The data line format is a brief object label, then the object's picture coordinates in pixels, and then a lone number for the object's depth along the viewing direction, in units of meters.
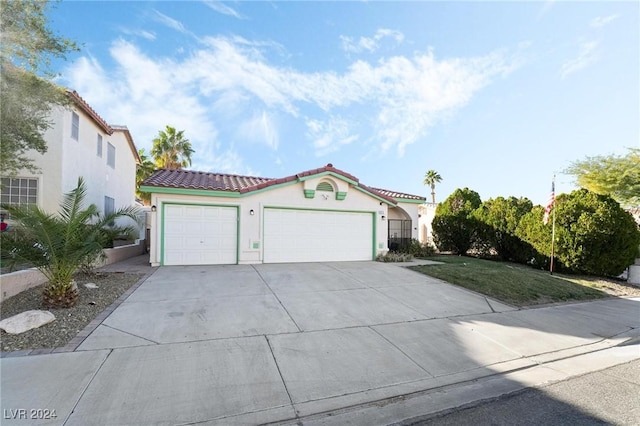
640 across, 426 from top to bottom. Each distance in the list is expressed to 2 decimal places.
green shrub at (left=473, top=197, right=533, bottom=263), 14.82
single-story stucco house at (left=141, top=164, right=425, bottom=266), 10.49
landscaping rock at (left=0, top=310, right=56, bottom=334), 4.55
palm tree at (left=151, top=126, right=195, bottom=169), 25.08
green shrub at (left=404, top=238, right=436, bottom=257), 15.38
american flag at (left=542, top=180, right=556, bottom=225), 11.62
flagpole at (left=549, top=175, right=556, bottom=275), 12.12
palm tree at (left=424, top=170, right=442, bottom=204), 40.56
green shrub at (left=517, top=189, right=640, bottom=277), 11.72
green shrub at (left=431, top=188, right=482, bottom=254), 17.12
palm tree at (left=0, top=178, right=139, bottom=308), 5.52
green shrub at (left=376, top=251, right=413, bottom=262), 12.88
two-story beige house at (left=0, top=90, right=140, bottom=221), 10.67
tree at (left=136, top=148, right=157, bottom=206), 24.67
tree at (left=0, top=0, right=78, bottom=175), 7.69
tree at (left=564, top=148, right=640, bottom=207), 14.25
